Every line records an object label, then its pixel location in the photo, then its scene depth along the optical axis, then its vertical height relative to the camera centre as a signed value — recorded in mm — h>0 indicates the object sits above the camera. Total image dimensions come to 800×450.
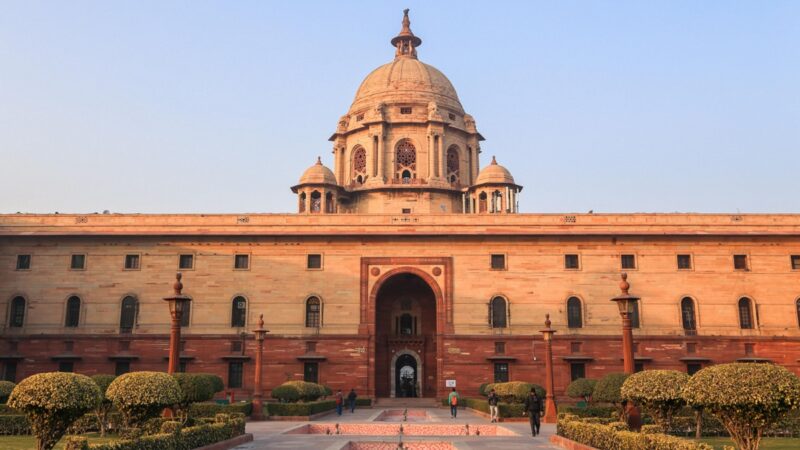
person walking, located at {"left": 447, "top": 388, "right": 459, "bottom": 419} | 29109 -1766
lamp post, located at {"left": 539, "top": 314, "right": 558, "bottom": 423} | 27100 -1065
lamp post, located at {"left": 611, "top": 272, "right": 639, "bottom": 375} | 19844 +838
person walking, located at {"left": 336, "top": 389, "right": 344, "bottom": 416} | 31766 -1830
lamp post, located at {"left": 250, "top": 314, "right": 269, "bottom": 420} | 28750 -1700
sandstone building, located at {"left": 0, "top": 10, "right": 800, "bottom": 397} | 37312 +3668
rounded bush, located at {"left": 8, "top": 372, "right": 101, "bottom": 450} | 13242 -800
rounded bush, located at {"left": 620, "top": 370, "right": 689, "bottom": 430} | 16797 -725
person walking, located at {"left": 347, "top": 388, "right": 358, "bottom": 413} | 33466 -1841
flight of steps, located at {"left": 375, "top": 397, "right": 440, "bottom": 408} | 37469 -2246
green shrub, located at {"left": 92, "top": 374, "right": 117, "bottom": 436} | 20316 -1533
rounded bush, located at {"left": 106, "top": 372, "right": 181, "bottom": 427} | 16062 -801
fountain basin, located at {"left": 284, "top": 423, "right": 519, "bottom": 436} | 23016 -2247
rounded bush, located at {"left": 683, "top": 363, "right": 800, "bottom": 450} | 12227 -626
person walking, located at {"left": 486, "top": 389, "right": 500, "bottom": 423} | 27172 -1631
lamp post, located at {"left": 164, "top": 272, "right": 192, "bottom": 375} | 20141 +969
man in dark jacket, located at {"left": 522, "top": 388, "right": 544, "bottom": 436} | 21516 -1519
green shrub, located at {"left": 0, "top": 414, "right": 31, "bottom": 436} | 20812 -1922
